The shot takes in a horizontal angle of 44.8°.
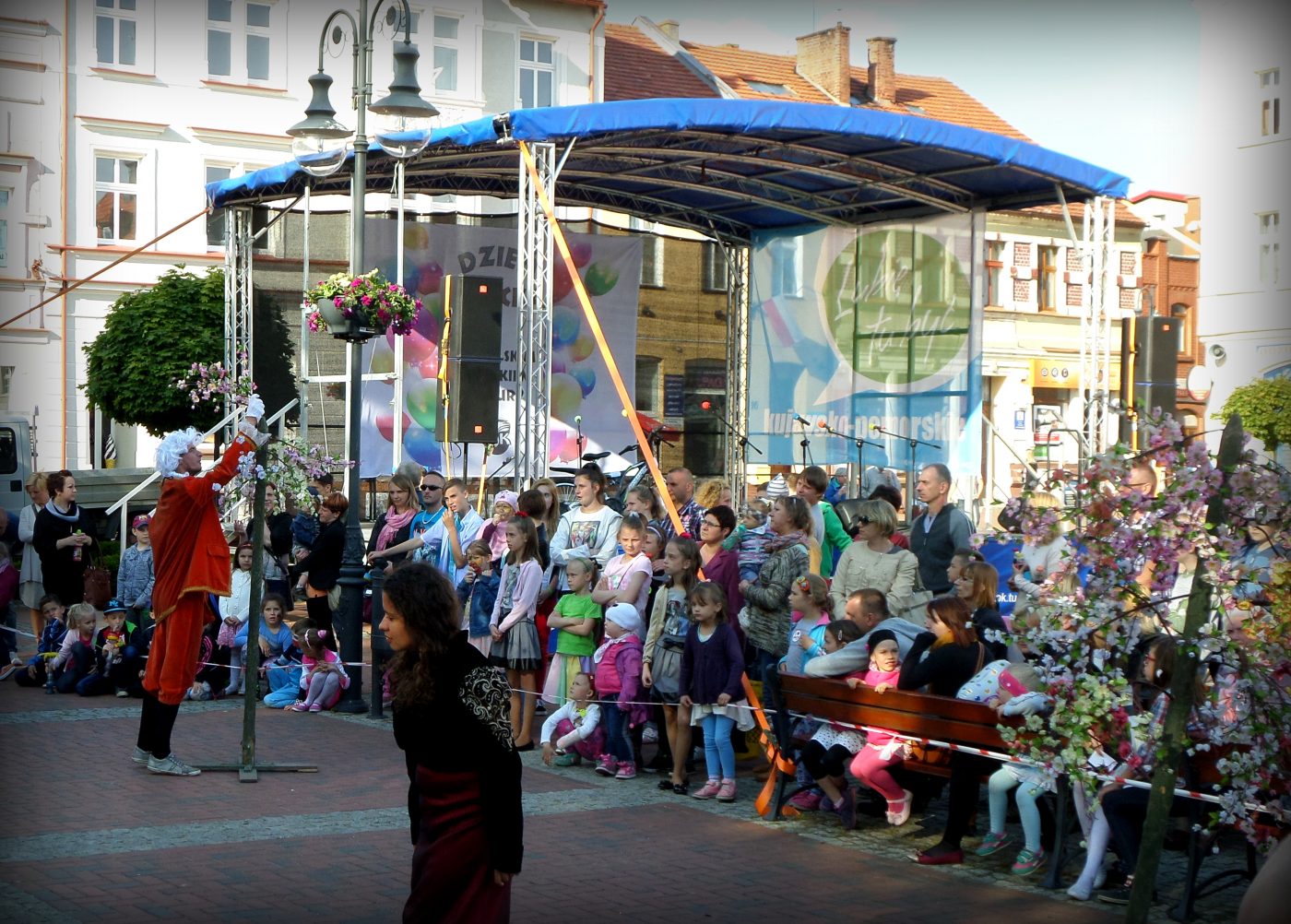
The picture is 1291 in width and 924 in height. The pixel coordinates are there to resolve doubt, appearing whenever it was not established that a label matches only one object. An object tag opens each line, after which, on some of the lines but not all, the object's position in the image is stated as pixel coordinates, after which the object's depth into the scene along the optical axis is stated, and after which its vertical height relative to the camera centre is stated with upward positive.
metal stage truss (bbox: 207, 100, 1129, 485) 16.25 +2.75
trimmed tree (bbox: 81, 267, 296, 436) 30.11 +0.63
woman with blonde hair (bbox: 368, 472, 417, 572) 13.19 -1.08
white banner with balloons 22.02 +0.66
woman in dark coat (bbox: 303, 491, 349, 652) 13.34 -1.59
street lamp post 12.20 +2.05
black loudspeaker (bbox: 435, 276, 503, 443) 15.64 +0.32
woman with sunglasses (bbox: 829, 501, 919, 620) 9.84 -1.06
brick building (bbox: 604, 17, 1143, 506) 46.47 +2.43
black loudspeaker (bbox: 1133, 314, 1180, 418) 13.27 +0.36
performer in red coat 9.29 -1.13
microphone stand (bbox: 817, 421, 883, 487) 21.86 -0.71
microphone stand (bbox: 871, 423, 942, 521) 21.36 -1.10
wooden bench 7.56 -1.64
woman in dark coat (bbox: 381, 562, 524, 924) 4.70 -1.14
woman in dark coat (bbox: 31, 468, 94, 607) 15.45 -1.60
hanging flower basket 13.15 +0.70
